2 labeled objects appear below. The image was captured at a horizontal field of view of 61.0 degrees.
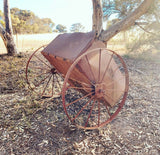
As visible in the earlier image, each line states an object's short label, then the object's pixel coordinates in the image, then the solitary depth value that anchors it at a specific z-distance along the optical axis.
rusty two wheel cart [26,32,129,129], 1.90
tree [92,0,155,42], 4.93
